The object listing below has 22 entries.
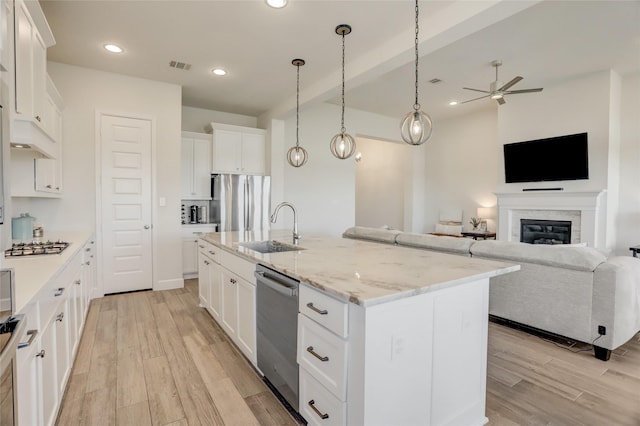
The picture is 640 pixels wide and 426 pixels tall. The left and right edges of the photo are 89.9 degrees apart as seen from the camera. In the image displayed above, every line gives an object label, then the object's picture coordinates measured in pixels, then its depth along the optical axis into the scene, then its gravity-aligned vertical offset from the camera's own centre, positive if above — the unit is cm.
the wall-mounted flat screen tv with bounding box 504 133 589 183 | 495 +82
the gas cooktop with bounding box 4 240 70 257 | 221 -34
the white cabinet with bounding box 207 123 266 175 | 526 +95
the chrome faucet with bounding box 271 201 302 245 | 289 -27
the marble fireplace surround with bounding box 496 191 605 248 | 484 -3
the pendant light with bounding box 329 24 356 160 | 334 +64
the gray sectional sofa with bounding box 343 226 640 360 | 247 -69
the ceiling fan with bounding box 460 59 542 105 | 421 +157
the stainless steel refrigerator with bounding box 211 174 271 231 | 508 +6
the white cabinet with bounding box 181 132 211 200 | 518 +63
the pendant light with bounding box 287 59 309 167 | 387 +62
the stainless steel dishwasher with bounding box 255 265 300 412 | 177 -75
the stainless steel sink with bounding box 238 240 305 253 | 279 -37
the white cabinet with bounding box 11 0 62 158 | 196 +85
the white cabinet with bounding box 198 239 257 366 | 228 -75
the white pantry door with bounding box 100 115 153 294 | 414 -1
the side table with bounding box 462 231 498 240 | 614 -52
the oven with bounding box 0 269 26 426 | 83 -37
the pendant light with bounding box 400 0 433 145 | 249 +63
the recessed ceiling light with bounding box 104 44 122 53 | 346 +170
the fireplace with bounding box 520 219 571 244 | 522 -38
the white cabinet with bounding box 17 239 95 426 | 123 -71
